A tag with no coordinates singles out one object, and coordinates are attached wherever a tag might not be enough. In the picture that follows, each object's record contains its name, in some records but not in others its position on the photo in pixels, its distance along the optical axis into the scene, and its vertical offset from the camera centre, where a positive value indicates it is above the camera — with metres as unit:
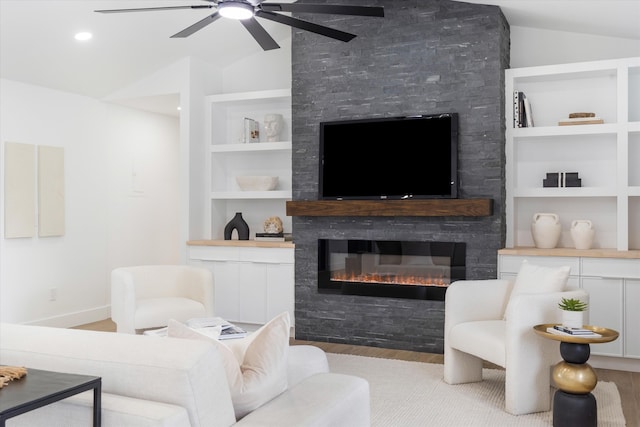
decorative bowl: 6.14 +0.22
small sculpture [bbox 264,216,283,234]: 6.03 -0.20
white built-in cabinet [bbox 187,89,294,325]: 5.80 -0.06
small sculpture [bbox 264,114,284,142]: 6.12 +0.76
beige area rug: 3.44 -1.18
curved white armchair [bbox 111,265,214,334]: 4.66 -0.72
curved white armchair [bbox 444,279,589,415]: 3.52 -0.82
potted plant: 3.33 -0.57
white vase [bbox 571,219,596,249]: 4.80 -0.23
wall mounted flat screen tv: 5.04 +0.39
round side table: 3.21 -0.92
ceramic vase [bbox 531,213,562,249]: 4.95 -0.20
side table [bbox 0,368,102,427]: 1.57 -0.49
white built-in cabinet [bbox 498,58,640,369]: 4.57 +0.20
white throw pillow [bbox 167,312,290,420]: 1.91 -0.50
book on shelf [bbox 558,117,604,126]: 4.83 +0.64
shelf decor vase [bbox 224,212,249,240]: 6.19 -0.22
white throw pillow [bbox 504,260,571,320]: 3.81 -0.47
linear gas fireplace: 5.13 -0.53
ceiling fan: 3.21 +1.01
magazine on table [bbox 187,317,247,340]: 3.56 -0.73
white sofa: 1.67 -0.49
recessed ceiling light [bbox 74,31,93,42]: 5.16 +1.39
